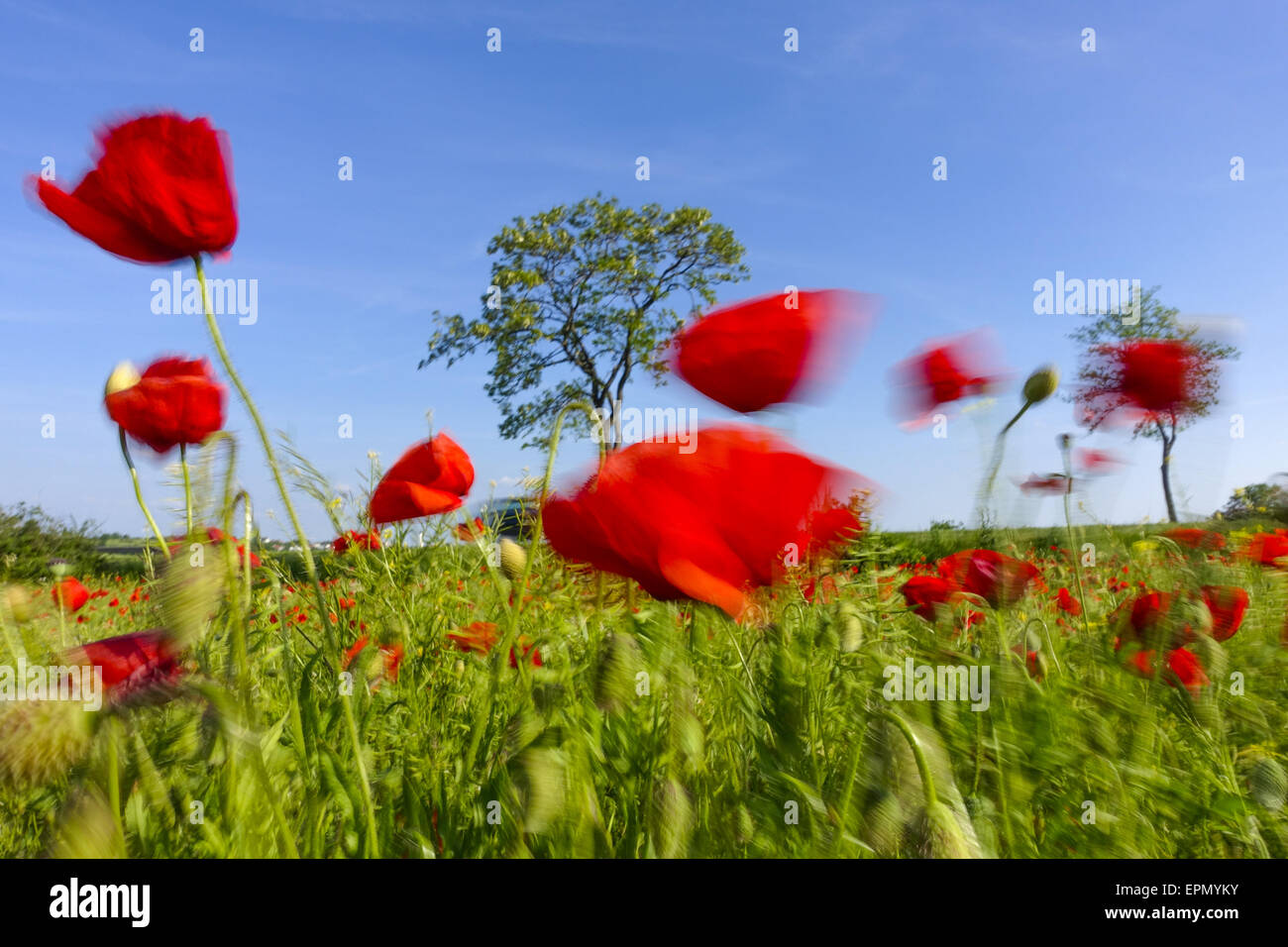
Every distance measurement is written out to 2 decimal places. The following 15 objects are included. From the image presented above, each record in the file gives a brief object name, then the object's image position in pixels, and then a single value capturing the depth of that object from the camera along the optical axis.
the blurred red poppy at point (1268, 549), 0.57
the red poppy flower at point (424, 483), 0.33
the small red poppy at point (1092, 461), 0.43
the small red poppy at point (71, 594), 0.63
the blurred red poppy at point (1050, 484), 0.43
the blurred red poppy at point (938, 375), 0.31
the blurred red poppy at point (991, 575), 0.39
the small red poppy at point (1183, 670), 0.41
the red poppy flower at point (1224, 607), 0.48
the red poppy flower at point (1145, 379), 0.37
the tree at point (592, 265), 12.90
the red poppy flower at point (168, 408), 0.29
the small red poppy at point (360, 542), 0.45
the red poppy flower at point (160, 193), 0.25
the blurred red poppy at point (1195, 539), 0.55
